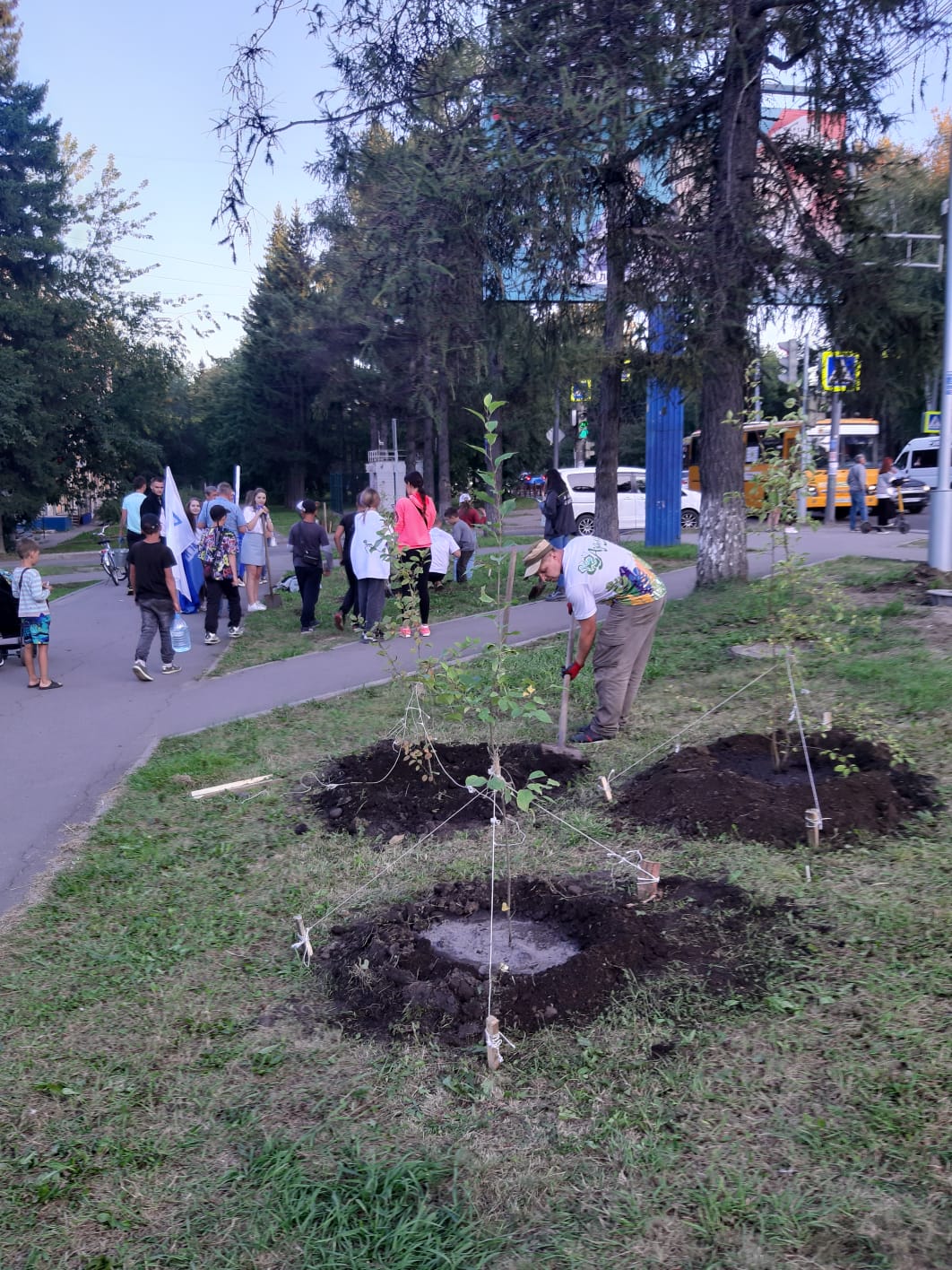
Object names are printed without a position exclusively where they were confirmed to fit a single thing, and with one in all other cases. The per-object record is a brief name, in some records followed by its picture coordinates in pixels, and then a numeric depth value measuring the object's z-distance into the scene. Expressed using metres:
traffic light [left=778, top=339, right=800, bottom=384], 14.10
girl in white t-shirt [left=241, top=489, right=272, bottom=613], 13.67
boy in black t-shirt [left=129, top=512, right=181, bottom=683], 9.96
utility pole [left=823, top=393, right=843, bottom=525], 25.72
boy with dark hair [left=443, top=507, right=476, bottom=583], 15.21
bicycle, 19.19
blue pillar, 18.73
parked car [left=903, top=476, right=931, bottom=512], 28.17
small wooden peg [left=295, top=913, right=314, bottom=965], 4.17
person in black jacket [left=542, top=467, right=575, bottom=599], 13.70
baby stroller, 11.14
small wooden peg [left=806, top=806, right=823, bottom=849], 4.98
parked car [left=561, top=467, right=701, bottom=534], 26.19
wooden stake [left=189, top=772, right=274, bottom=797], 6.52
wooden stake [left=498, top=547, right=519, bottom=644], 4.18
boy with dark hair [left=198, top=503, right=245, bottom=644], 11.64
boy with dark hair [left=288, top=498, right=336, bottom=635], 12.05
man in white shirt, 6.43
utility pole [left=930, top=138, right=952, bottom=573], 10.75
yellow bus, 28.27
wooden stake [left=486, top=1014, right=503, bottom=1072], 3.37
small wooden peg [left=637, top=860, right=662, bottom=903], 4.44
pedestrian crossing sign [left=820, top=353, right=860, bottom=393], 12.67
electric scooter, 22.16
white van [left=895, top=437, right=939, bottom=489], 29.34
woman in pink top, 10.60
